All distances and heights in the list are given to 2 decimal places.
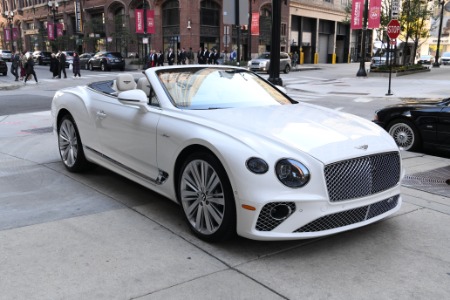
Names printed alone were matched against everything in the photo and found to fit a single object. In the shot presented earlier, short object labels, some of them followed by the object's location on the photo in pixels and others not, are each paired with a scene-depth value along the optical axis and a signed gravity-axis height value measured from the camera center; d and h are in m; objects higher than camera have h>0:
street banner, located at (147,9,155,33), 42.09 +2.69
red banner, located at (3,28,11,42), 70.53 +2.54
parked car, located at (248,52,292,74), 33.66 -1.03
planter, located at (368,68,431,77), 29.53 -1.53
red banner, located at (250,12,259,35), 41.38 +2.33
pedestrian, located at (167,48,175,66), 36.06 -0.54
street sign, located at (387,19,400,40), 17.88 +0.80
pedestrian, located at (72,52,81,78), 30.20 -0.95
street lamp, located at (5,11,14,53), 64.00 +2.93
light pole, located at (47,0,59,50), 54.82 +5.30
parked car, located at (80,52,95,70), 41.83 -0.87
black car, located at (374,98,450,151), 7.54 -1.28
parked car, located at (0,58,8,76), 32.47 -1.16
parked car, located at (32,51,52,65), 48.22 -0.70
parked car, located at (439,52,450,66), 54.92 -1.18
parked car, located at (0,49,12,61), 55.21 -0.52
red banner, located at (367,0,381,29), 28.95 +2.29
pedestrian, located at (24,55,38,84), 25.67 -1.03
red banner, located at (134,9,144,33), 41.75 +2.75
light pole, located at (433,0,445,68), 41.99 -0.86
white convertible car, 3.46 -0.88
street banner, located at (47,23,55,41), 57.30 +2.32
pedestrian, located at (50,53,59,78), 29.62 -1.00
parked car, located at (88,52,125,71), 38.34 -0.89
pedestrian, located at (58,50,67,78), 30.03 -0.83
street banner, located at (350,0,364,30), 35.69 +2.83
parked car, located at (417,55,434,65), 53.66 -1.27
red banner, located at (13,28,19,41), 69.25 +2.50
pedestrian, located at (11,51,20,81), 28.23 -0.76
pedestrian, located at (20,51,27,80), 28.07 -1.00
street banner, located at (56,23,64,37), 57.15 +2.67
